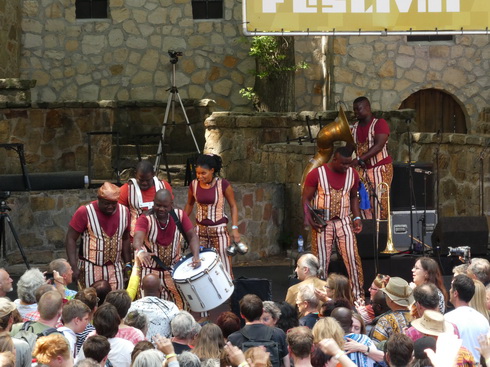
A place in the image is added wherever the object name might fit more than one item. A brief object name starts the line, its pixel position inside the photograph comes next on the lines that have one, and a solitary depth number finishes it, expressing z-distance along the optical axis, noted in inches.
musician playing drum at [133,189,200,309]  808.3
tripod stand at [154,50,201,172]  1270.2
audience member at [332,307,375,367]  599.5
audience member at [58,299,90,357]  608.9
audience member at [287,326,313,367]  570.3
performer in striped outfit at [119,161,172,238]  853.5
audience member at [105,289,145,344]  620.4
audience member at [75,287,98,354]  663.4
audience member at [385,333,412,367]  553.5
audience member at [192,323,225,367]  587.4
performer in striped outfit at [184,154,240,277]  885.5
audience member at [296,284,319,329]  683.8
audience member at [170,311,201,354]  615.5
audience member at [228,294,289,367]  618.8
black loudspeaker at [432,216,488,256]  926.8
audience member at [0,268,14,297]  691.0
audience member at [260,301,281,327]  648.0
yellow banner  835.3
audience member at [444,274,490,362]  634.2
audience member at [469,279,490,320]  671.7
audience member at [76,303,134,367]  587.9
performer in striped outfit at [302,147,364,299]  899.2
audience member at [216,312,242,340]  657.3
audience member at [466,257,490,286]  742.8
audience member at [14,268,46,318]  666.7
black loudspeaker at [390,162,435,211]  1008.9
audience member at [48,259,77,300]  726.8
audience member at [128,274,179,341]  669.5
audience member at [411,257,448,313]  741.1
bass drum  773.6
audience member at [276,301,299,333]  675.0
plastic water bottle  924.0
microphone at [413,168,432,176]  1008.3
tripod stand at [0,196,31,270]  943.3
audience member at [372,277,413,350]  656.8
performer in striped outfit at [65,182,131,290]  805.6
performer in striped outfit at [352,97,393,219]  989.6
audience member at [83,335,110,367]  554.3
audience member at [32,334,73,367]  534.8
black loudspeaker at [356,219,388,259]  928.4
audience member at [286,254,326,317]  754.3
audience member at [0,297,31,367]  554.6
